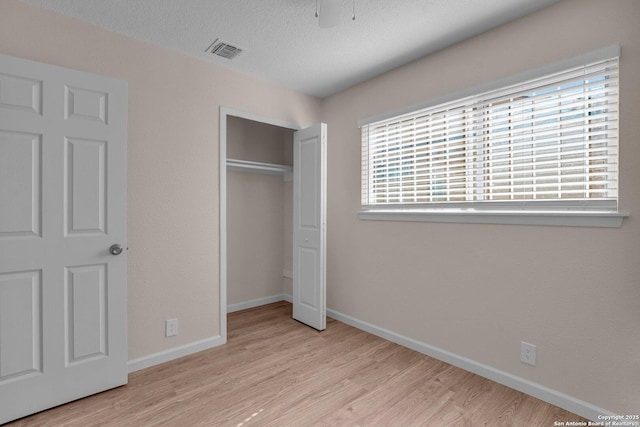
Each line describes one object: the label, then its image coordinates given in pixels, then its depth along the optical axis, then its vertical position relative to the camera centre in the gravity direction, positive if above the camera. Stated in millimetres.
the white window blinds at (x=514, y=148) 1888 +476
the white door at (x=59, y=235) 1864 -127
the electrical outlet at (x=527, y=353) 2111 -926
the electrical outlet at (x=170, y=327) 2613 -929
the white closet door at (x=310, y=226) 3203 -118
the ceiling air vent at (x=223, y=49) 2521 +1350
